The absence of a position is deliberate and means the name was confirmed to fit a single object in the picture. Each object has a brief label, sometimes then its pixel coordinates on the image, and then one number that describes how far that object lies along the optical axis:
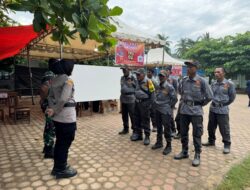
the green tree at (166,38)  33.96
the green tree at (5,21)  5.97
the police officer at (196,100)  3.54
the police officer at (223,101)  4.11
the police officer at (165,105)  3.97
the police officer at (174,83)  5.16
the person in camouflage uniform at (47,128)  3.54
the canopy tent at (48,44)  4.65
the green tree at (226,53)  19.61
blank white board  6.74
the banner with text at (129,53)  7.60
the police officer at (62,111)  2.78
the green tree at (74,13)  1.67
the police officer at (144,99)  4.46
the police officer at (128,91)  4.94
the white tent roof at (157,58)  15.14
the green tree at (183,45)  41.88
